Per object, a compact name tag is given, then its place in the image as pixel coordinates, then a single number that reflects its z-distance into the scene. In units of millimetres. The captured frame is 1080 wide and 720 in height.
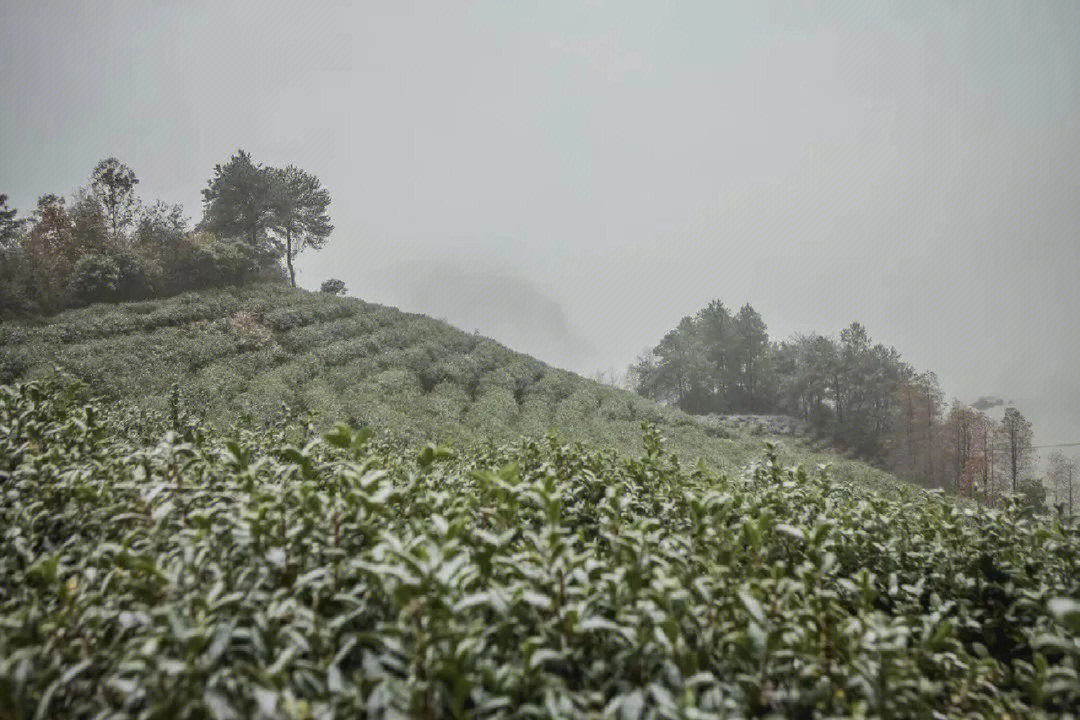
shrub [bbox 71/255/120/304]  21703
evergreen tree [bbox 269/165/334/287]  39844
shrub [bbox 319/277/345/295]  38922
